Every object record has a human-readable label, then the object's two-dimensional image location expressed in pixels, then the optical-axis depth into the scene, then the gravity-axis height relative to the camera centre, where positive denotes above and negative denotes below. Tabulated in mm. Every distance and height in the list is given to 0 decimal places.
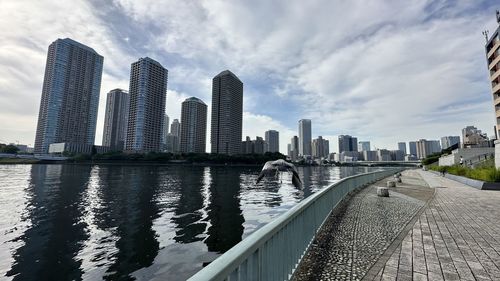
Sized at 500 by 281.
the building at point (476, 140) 65938 +8241
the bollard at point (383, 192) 14859 -1686
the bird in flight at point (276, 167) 18328 -249
